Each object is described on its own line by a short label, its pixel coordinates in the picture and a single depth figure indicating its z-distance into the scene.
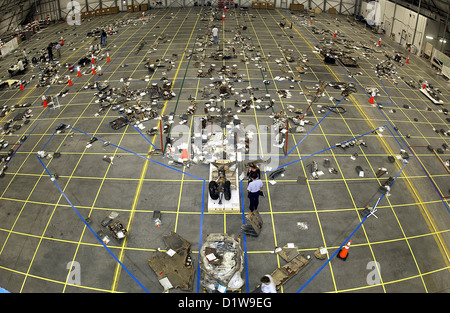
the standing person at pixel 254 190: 10.45
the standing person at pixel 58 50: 25.28
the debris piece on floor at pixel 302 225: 10.85
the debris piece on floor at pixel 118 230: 10.34
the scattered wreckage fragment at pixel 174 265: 8.98
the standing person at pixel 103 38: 27.76
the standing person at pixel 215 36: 27.53
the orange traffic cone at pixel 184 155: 14.06
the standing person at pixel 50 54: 24.56
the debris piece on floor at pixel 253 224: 10.48
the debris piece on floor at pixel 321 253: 9.80
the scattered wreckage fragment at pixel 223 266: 8.58
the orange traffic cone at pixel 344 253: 9.61
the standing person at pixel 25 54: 25.64
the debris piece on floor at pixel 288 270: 8.99
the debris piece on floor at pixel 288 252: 9.77
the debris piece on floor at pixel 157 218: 10.96
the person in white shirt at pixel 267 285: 7.46
